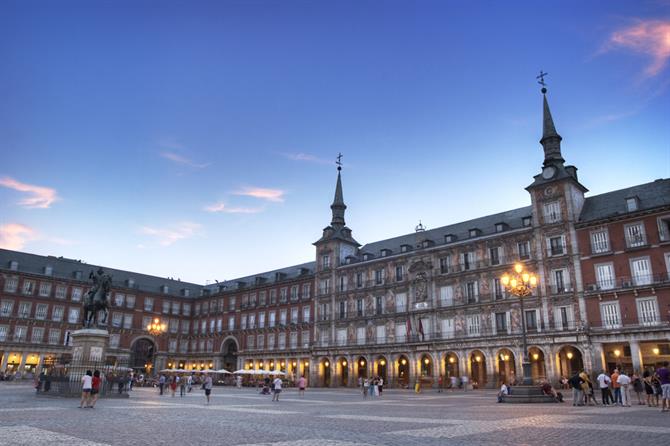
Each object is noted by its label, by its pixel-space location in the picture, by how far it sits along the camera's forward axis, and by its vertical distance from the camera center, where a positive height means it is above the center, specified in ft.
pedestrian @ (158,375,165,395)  112.57 -3.95
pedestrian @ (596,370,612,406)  72.13 -2.66
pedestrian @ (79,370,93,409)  60.08 -2.66
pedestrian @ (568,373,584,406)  69.72 -2.61
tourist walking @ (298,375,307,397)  113.39 -3.94
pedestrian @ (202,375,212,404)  81.43 -3.34
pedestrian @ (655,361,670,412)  55.52 -1.35
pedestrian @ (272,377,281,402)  92.73 -3.94
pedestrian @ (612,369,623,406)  72.18 -2.82
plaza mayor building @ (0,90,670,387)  127.03 +21.84
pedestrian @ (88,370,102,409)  61.46 -2.77
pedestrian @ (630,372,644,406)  73.69 -2.35
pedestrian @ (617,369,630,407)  67.77 -2.61
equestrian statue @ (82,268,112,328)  91.20 +11.79
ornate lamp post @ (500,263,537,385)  78.07 +12.72
